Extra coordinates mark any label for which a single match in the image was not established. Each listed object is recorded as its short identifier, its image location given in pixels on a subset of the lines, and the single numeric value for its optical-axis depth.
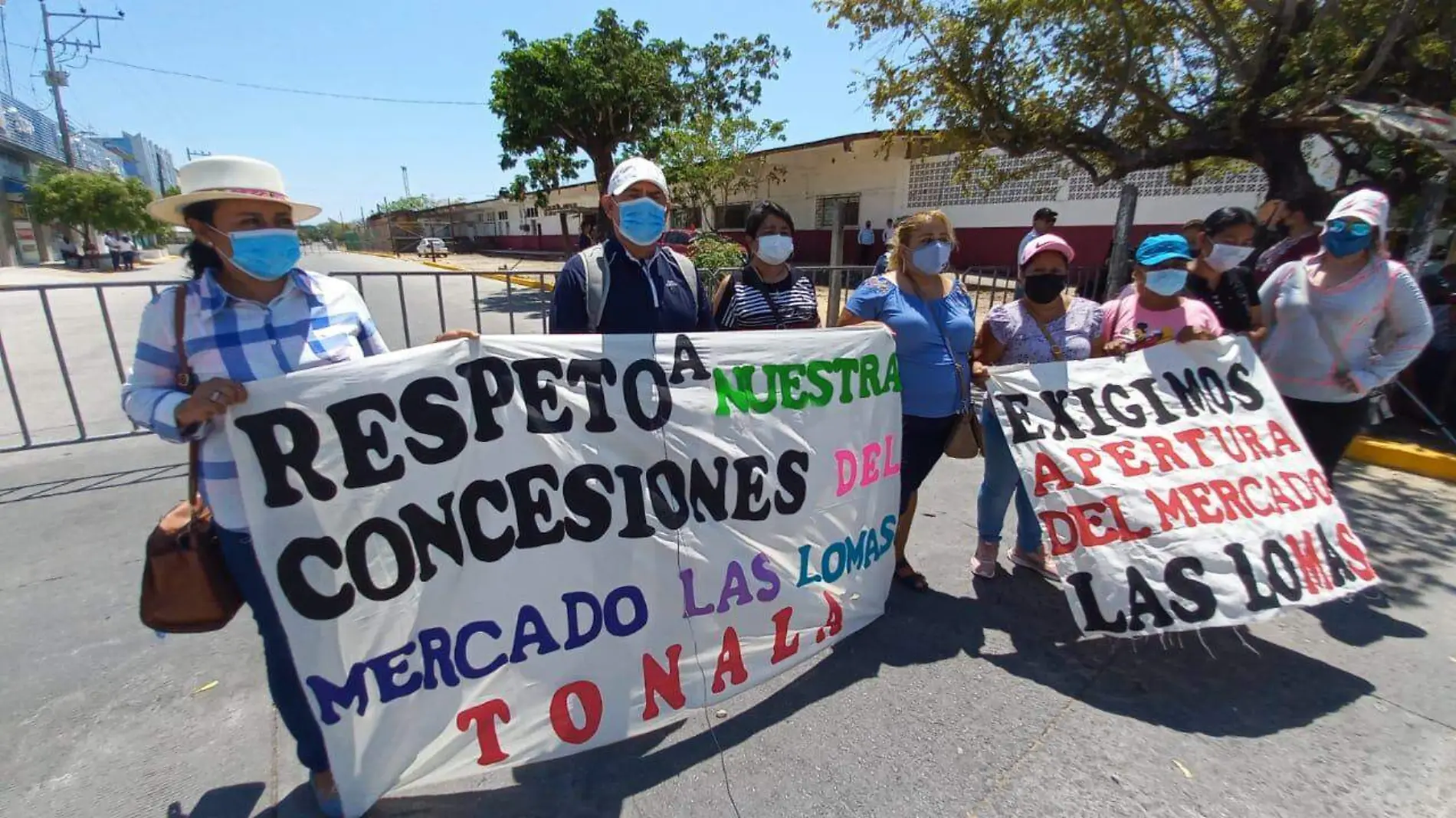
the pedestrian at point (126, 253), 32.70
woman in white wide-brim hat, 1.71
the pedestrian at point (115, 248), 31.43
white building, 14.69
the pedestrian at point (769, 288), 3.05
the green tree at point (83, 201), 31.86
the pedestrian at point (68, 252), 33.69
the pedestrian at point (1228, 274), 3.57
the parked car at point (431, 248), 44.19
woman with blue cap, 3.01
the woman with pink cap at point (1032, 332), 2.96
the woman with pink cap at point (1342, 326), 3.02
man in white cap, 2.54
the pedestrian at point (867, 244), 18.84
